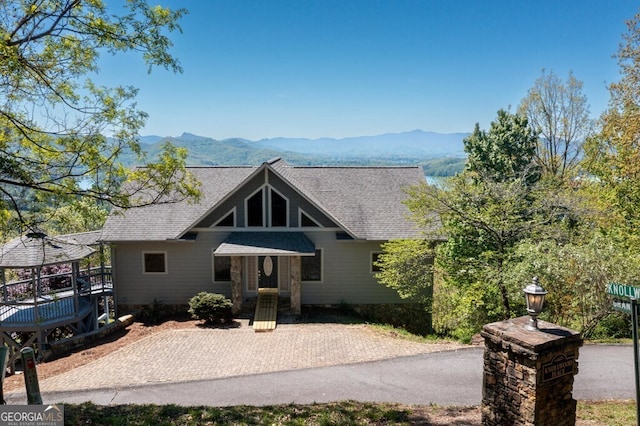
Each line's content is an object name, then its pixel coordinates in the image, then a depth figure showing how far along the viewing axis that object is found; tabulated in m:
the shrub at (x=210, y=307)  17.22
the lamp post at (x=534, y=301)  6.35
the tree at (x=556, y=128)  29.42
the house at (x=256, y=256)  18.80
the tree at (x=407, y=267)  16.56
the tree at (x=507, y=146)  29.50
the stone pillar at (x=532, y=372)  6.15
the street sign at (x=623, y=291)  5.42
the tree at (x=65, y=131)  8.13
